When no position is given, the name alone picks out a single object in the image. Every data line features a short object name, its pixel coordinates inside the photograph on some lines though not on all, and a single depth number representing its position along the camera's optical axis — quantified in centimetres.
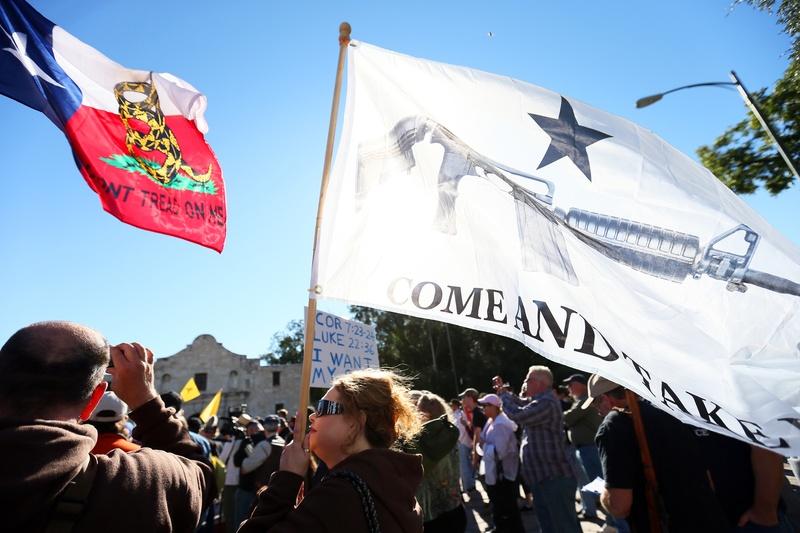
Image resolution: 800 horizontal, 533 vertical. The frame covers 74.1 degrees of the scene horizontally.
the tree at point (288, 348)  7614
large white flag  277
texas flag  357
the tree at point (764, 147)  1209
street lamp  991
